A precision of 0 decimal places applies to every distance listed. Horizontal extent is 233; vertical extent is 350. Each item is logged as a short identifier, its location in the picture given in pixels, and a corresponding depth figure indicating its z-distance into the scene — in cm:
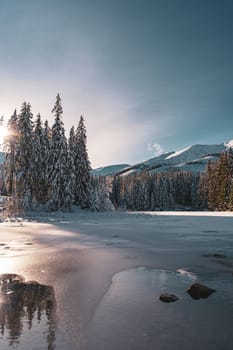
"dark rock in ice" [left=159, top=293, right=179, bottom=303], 529
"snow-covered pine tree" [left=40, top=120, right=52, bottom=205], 3712
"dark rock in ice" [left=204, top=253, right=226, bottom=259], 926
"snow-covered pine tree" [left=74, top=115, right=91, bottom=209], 3944
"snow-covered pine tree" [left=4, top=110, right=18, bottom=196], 3578
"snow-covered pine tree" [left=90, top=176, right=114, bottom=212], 3942
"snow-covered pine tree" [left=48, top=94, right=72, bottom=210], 3450
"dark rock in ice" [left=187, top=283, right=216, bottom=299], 558
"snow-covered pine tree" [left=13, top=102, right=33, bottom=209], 3397
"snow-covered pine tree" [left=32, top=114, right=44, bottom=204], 3638
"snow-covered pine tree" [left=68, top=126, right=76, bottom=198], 3597
